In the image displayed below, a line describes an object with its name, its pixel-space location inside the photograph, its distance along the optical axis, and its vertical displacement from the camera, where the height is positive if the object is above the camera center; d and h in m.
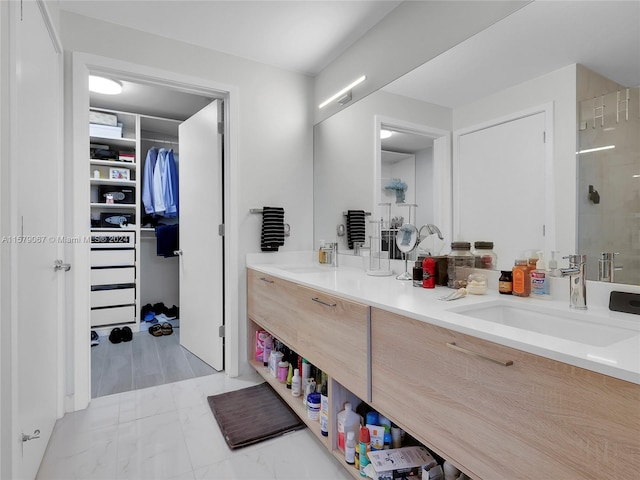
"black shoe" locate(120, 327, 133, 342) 3.27 -0.93
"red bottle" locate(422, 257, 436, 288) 1.54 -0.16
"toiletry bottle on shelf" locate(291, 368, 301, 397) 1.94 -0.83
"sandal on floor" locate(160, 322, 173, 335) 3.47 -0.93
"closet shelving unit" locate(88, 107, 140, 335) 3.45 -0.19
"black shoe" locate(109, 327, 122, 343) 3.24 -0.93
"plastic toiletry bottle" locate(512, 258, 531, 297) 1.29 -0.17
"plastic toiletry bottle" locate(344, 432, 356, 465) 1.42 -0.88
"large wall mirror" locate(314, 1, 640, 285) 1.08 +0.44
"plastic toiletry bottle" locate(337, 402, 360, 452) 1.47 -0.80
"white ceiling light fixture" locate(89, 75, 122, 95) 2.75 +1.25
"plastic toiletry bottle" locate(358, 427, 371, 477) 1.36 -0.84
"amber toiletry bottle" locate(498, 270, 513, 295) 1.34 -0.18
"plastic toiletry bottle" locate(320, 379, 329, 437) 1.58 -0.83
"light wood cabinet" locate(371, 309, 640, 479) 0.65 -0.40
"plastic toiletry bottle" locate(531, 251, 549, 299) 1.26 -0.16
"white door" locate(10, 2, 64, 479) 1.23 +0.04
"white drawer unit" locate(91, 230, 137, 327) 3.44 -0.41
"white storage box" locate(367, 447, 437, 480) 1.26 -0.84
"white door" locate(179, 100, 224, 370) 2.59 +0.00
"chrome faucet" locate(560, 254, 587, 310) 1.10 -0.14
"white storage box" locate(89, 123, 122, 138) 3.40 +1.07
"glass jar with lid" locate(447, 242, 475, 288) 1.56 -0.12
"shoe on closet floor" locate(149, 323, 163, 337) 3.42 -0.93
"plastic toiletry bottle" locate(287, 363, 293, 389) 2.06 -0.84
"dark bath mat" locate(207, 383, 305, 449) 1.77 -1.01
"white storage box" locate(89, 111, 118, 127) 3.40 +1.19
